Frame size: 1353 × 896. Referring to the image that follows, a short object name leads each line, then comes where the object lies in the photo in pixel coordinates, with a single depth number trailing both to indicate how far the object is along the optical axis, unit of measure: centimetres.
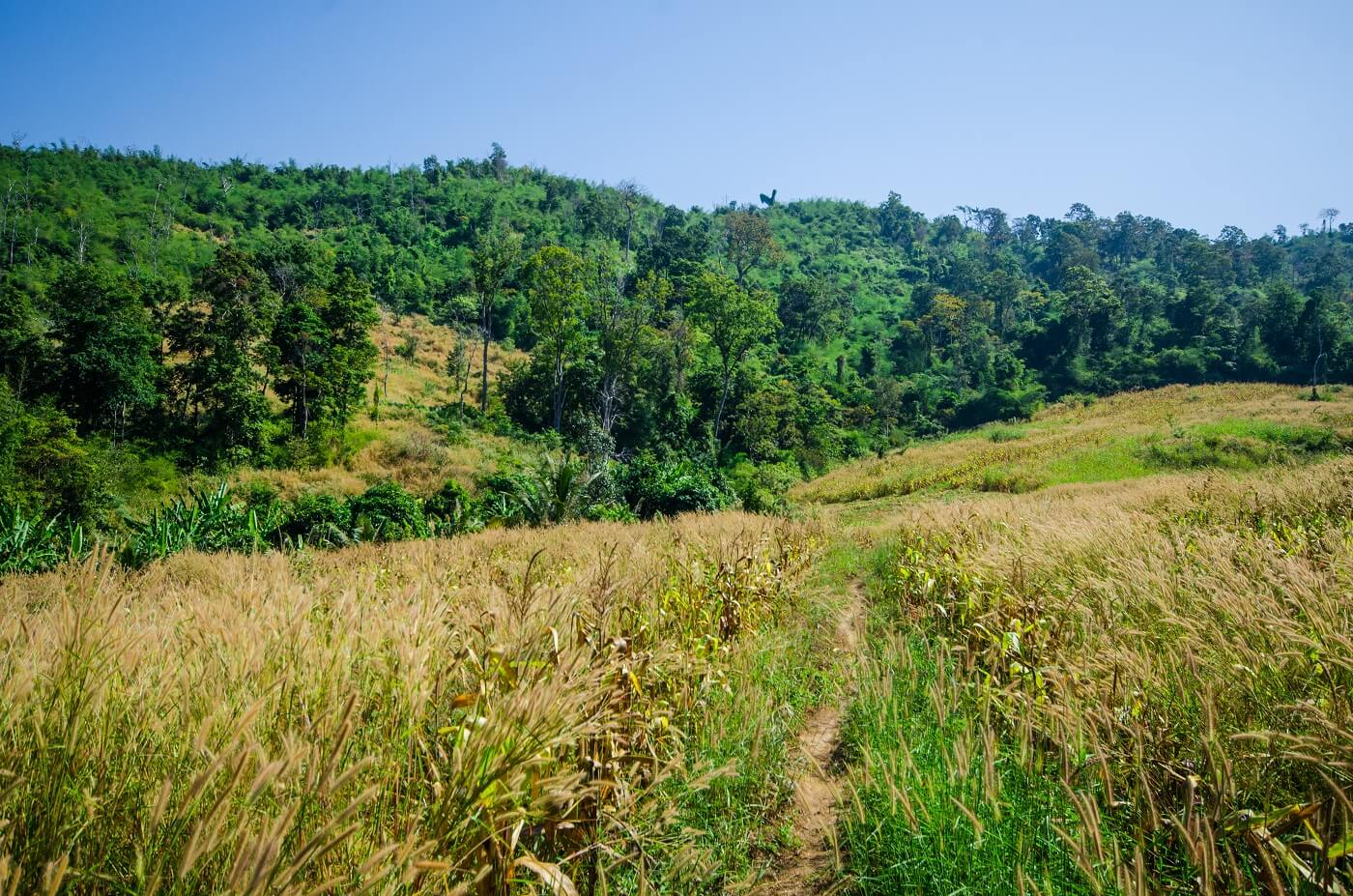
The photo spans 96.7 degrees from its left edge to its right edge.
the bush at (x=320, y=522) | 1429
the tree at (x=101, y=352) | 2708
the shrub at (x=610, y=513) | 1662
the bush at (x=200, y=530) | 1021
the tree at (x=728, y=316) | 4319
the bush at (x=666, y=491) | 1880
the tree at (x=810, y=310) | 6097
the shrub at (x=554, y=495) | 1602
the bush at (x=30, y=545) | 973
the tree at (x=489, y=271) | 4041
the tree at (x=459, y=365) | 4178
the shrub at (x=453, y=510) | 1580
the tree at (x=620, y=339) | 4025
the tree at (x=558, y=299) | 3794
